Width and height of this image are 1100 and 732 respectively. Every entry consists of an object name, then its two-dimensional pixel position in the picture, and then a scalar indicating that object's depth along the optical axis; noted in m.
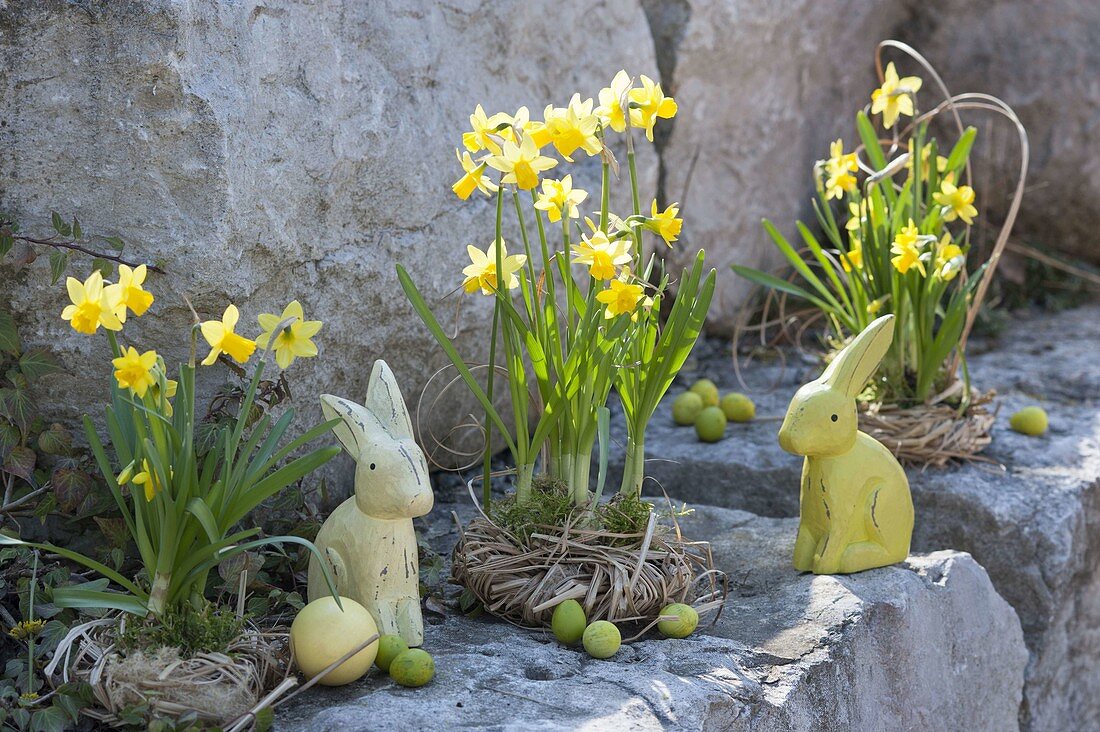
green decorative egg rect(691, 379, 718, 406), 2.55
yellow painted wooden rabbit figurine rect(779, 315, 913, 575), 2.03
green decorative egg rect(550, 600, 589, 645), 1.95
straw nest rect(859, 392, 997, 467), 2.36
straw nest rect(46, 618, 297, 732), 1.81
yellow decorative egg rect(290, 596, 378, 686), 1.85
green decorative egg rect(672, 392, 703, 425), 2.52
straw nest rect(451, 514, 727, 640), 1.97
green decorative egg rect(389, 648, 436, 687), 1.87
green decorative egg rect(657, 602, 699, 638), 1.97
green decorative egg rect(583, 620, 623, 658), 1.93
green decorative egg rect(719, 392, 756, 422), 2.52
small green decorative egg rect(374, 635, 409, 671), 1.89
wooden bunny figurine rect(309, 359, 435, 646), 1.89
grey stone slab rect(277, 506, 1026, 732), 1.85
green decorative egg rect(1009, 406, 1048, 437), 2.48
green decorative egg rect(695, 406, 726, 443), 2.45
